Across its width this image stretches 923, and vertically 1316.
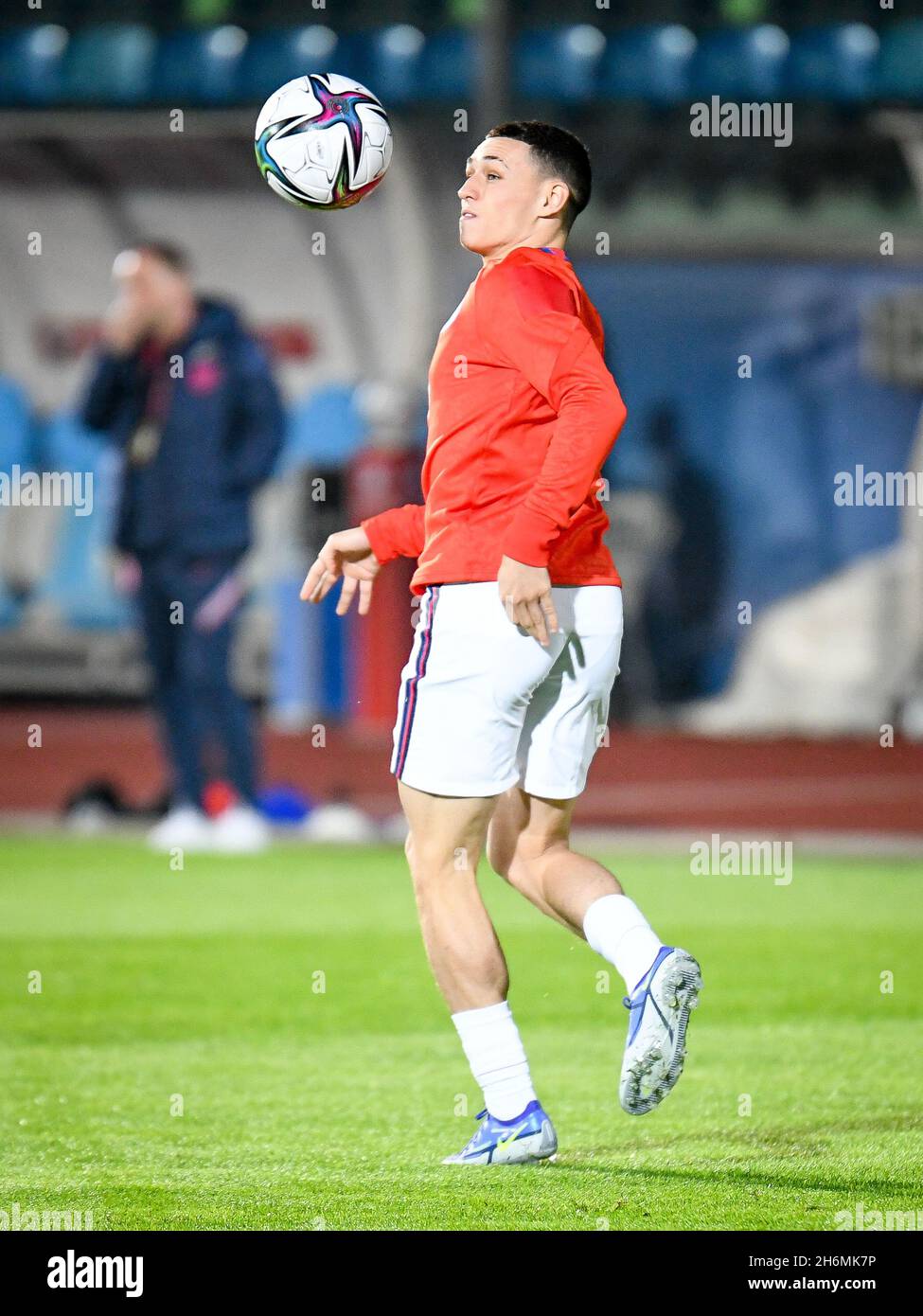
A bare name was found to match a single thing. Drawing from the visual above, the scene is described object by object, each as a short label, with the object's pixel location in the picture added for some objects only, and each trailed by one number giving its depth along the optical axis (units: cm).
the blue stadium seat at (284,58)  1675
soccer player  396
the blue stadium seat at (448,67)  1628
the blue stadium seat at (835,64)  1591
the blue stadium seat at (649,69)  1608
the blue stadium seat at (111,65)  1669
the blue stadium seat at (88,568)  1711
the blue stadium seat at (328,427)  1686
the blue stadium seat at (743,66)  1600
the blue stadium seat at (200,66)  1650
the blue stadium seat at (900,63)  1594
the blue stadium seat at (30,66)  1656
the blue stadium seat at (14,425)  1742
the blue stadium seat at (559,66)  1612
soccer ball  470
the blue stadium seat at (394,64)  1619
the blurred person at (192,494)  1063
